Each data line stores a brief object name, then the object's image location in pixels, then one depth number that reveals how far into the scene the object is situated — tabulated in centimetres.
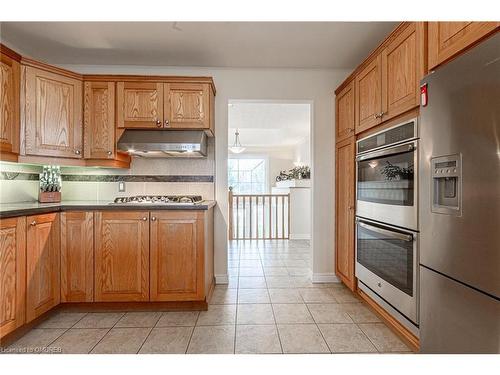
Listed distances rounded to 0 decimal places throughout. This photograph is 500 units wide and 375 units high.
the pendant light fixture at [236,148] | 729
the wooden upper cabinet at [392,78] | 164
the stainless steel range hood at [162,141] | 259
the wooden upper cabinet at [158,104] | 264
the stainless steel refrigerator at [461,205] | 98
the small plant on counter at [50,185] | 259
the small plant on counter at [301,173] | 628
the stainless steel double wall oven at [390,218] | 167
